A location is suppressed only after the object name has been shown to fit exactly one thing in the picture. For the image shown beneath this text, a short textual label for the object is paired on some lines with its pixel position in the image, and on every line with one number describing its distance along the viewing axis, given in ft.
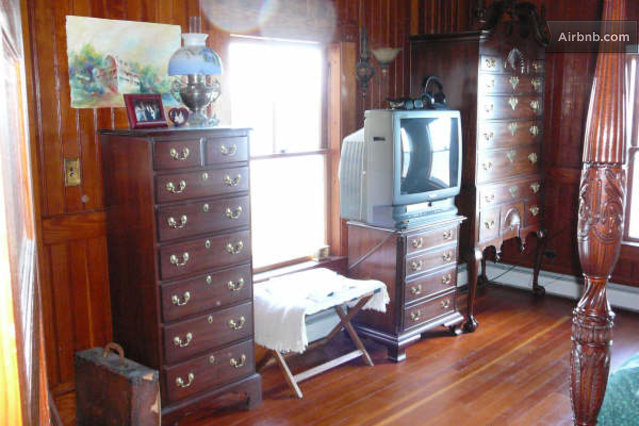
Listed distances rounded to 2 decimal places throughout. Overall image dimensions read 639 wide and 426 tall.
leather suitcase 8.90
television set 12.32
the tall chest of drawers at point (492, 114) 14.08
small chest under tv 12.73
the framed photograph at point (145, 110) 9.89
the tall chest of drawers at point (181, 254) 9.35
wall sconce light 13.58
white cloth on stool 10.88
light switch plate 9.84
